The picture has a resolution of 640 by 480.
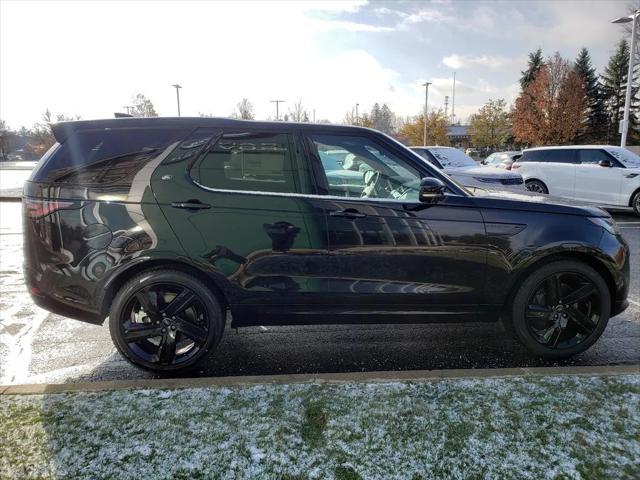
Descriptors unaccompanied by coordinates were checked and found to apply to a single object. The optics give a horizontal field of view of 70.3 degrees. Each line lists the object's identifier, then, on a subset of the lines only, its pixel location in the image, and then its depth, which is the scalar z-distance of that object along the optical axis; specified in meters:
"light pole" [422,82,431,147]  44.85
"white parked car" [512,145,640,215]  10.98
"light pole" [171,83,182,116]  39.75
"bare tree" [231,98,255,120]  55.30
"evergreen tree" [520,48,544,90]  51.93
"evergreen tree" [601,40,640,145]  46.97
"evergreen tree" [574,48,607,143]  46.69
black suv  3.14
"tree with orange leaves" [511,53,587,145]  38.56
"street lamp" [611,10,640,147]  17.47
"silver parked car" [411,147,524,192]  10.46
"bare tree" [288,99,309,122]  64.88
